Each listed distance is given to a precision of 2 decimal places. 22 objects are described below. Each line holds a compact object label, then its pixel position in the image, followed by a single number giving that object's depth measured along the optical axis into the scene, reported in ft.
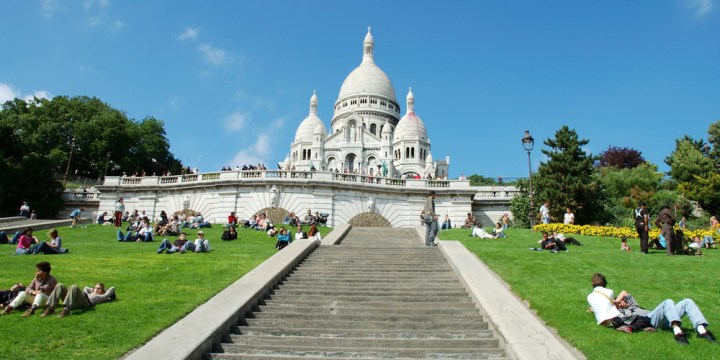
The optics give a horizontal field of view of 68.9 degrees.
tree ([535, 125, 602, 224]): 93.04
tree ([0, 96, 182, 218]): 161.48
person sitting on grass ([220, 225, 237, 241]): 64.85
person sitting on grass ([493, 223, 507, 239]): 64.71
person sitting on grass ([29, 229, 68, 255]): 48.93
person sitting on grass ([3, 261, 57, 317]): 28.53
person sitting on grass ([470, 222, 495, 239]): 64.23
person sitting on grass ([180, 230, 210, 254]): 50.83
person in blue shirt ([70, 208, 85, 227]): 81.17
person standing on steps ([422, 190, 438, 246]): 52.65
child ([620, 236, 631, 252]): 52.21
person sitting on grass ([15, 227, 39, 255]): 48.91
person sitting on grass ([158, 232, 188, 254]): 50.34
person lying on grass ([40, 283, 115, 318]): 28.09
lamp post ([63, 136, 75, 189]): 143.02
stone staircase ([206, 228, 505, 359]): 24.63
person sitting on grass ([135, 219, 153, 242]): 62.34
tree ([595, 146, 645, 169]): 173.68
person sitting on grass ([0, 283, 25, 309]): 29.14
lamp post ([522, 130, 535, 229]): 73.72
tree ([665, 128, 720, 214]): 111.14
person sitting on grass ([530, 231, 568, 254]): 50.55
